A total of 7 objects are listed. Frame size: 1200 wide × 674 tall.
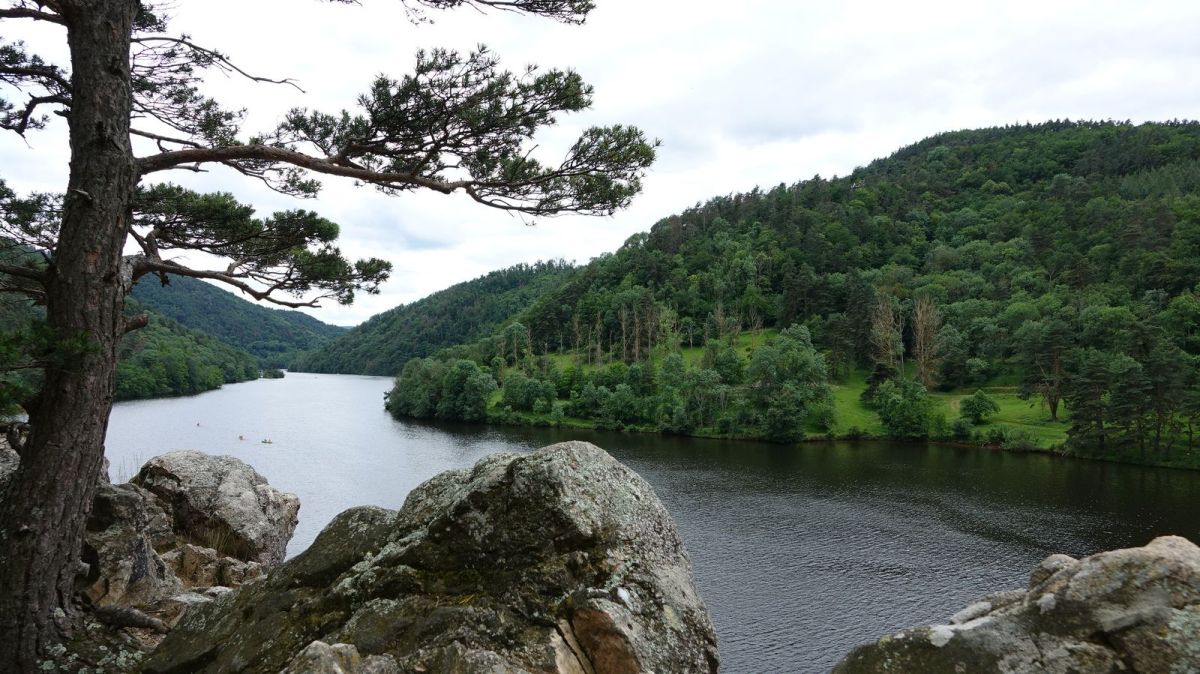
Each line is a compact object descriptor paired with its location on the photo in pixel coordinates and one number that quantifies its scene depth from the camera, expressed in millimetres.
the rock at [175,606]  8125
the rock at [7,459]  8250
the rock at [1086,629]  3396
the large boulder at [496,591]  4594
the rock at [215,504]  13633
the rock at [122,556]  7854
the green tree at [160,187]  5809
